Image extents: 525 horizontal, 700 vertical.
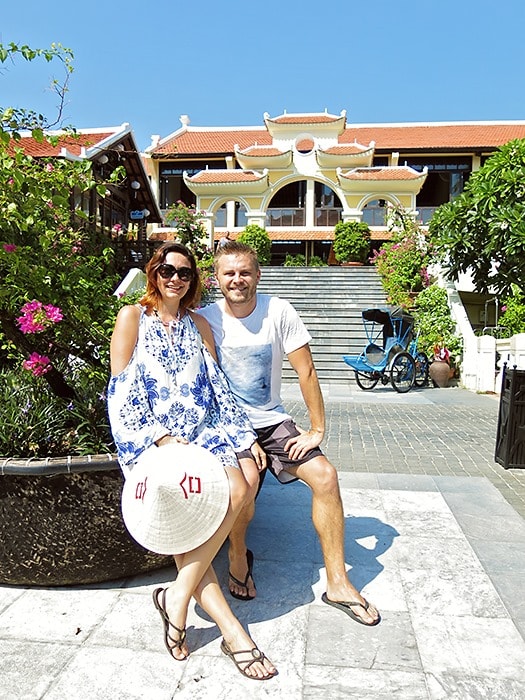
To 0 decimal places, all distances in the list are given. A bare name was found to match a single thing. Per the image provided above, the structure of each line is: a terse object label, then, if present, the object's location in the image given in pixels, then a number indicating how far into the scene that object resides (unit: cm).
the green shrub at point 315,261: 2523
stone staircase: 1265
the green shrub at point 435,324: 1203
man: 259
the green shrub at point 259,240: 2328
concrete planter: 256
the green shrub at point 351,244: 2341
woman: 225
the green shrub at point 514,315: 1351
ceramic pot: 1154
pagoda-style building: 2584
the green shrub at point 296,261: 2397
